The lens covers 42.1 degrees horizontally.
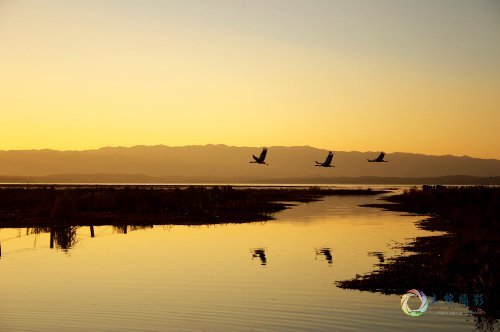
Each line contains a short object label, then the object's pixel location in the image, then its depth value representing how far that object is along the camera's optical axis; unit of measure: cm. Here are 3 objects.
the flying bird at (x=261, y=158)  4991
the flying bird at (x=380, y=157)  5504
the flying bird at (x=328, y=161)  5692
